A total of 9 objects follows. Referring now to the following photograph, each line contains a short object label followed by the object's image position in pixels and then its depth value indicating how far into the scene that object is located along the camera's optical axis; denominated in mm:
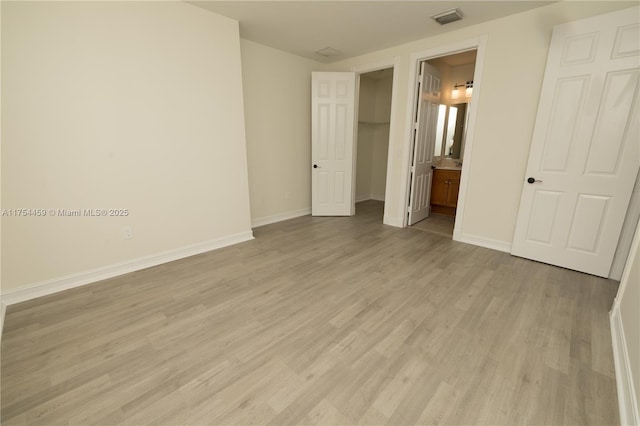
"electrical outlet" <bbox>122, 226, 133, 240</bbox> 2723
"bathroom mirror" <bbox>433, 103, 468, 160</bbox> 5027
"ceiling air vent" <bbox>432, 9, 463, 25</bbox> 2871
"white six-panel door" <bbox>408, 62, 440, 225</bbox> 3955
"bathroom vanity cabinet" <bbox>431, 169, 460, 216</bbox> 4719
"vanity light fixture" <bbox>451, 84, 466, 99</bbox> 4997
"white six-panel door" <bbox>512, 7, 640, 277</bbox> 2451
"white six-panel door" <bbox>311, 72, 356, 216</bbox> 4520
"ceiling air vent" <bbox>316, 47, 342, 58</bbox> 4094
